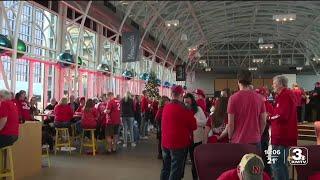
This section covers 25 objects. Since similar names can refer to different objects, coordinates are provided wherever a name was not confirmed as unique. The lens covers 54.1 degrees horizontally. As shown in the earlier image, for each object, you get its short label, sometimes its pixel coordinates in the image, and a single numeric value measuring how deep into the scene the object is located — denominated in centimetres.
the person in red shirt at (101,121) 820
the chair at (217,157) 216
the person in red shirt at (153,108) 1097
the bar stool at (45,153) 613
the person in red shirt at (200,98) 508
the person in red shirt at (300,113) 1036
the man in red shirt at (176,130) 369
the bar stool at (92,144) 732
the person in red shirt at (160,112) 673
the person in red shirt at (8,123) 436
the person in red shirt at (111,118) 747
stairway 961
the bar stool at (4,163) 453
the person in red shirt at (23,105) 662
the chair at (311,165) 215
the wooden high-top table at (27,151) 505
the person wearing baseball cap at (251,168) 145
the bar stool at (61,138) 745
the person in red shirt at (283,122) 329
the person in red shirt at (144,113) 1065
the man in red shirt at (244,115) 295
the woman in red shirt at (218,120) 396
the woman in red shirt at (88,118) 730
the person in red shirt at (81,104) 885
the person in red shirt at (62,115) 755
